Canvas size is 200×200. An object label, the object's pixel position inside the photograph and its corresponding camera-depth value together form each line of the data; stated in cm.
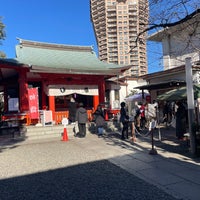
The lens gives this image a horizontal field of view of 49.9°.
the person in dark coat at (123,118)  1003
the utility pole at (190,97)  647
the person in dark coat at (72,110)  1398
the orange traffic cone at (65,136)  1050
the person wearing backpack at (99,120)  1134
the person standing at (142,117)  1343
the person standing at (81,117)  1080
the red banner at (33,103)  1212
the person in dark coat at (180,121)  910
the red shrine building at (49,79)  1280
